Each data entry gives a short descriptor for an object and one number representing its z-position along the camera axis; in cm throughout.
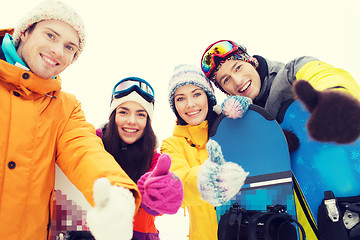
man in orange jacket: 96
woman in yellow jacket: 125
